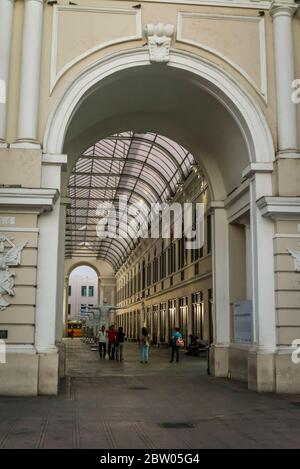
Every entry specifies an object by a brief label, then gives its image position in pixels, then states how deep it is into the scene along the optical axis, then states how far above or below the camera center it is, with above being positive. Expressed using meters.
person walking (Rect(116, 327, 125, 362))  24.68 -0.57
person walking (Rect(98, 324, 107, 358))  26.64 -0.52
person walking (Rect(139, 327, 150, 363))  22.66 -0.68
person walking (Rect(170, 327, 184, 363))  23.08 -0.49
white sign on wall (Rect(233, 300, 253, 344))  14.89 +0.19
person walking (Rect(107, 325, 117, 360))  25.25 -0.53
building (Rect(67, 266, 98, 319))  108.62 +6.82
